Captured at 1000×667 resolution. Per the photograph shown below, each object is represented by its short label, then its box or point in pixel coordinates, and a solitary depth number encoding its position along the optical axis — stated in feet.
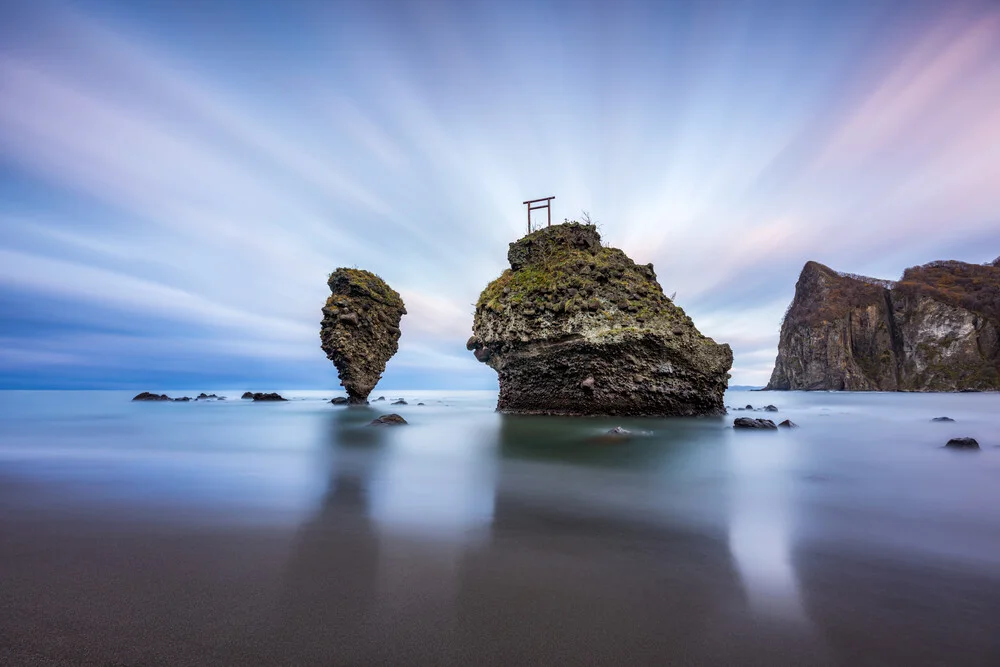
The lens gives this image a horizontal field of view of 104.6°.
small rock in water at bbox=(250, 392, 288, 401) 155.70
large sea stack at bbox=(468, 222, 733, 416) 64.95
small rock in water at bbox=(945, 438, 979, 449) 37.06
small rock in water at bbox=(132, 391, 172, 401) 155.47
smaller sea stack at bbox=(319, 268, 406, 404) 108.37
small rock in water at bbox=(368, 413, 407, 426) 60.49
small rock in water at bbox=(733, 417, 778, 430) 52.29
